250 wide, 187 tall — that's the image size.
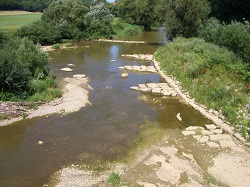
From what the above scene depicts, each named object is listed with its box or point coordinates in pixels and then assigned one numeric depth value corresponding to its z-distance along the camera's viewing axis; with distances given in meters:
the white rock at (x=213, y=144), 12.87
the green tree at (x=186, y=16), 35.88
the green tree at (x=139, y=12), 64.81
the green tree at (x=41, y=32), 40.25
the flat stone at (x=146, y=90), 21.22
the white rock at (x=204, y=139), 13.32
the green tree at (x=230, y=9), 37.19
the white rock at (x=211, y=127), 14.66
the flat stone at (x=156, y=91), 20.82
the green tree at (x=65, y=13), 46.99
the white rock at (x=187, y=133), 14.18
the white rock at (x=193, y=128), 14.70
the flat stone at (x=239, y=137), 13.06
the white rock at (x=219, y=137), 13.48
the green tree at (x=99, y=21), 50.94
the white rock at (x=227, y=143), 12.83
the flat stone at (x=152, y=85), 22.05
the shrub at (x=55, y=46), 40.12
